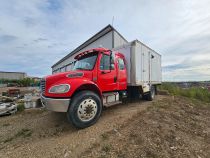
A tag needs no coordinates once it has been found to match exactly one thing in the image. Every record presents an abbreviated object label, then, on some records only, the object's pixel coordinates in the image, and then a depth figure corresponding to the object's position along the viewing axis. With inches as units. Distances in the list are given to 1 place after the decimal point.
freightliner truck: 147.3
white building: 409.5
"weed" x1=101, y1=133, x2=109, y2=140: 134.8
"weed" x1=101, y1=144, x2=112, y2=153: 117.2
